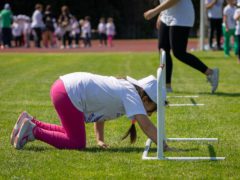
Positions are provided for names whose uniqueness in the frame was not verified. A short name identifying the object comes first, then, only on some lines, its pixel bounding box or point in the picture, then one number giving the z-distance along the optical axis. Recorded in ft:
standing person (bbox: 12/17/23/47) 120.37
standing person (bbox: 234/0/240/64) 53.20
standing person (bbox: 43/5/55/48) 101.09
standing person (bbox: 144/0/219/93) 33.04
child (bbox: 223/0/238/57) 66.60
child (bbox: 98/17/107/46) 131.34
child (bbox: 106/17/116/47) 126.82
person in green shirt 101.09
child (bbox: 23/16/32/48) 115.94
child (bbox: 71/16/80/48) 114.34
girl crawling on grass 19.07
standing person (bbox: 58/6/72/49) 101.35
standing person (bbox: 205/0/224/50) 70.39
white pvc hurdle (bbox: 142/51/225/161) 17.30
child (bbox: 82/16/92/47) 121.70
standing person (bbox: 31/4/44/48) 97.66
